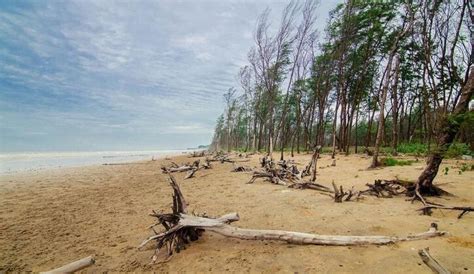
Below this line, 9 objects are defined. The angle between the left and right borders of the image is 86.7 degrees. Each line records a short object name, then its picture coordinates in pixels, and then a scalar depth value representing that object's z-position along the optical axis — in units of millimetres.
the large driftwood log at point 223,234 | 3992
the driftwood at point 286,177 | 8773
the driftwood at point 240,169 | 15133
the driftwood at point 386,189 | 7263
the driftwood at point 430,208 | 4947
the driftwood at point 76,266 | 3354
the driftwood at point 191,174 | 13827
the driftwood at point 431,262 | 2986
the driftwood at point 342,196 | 6745
